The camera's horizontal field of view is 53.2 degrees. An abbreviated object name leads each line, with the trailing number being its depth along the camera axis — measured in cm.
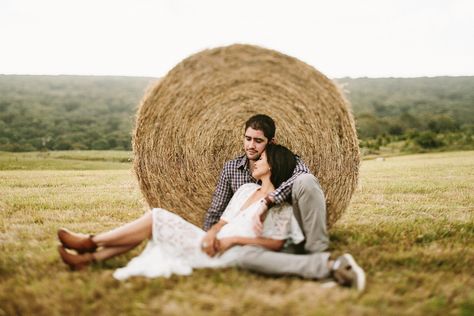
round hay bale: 442
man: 345
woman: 357
